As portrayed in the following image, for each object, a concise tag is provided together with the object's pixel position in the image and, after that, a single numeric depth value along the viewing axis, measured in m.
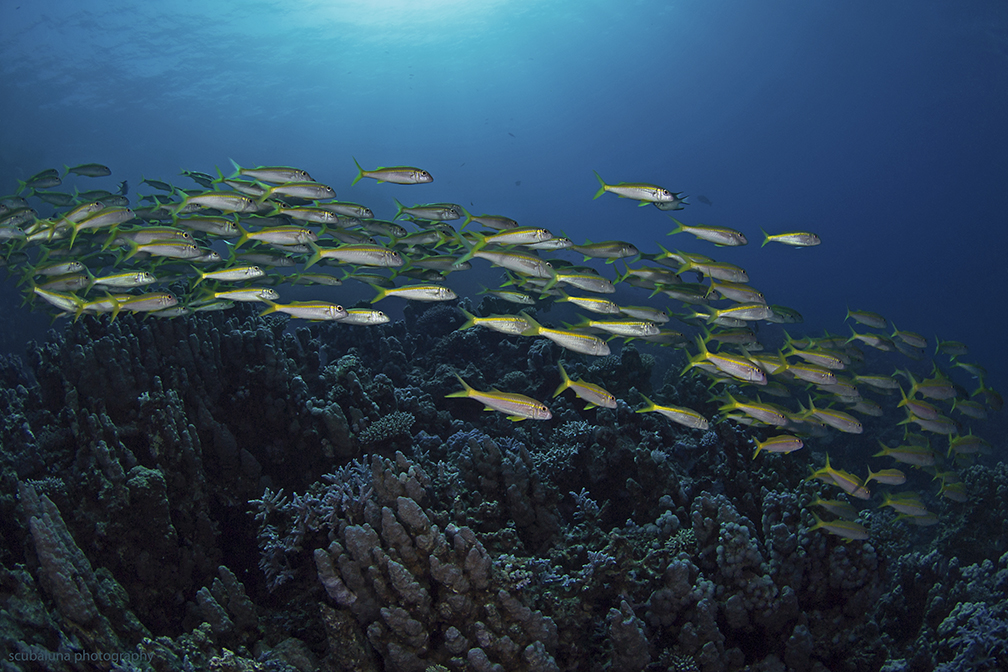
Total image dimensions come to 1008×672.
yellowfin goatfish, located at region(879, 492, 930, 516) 5.12
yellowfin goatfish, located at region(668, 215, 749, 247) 5.95
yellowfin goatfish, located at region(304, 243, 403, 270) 5.01
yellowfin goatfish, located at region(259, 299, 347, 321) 4.53
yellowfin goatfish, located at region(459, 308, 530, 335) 4.17
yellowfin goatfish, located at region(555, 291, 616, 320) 4.99
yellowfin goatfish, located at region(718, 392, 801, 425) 4.81
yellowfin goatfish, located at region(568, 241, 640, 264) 6.20
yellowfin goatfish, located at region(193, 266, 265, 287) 5.04
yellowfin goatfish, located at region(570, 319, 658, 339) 4.63
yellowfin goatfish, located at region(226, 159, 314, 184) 5.92
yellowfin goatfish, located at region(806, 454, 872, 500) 4.38
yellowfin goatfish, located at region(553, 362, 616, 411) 4.15
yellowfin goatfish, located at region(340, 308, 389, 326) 4.71
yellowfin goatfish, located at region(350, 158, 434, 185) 5.75
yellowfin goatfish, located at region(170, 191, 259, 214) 5.44
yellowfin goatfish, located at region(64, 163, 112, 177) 8.60
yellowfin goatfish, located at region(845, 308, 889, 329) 8.20
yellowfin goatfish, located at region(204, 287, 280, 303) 4.61
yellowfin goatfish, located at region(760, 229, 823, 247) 6.35
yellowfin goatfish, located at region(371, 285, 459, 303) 4.66
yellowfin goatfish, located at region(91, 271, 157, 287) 4.84
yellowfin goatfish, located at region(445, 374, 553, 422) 3.65
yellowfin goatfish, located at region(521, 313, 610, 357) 4.06
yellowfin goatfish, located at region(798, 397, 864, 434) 5.12
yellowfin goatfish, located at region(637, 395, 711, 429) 4.49
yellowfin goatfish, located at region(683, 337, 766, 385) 4.46
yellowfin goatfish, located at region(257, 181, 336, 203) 5.59
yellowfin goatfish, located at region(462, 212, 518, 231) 6.08
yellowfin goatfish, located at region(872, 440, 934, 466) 5.86
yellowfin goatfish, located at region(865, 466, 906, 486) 5.10
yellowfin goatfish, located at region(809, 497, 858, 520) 4.02
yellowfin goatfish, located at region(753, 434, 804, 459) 4.75
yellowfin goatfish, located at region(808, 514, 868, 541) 3.73
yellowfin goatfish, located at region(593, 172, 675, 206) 5.78
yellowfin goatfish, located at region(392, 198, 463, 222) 6.58
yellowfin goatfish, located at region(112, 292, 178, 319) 4.56
